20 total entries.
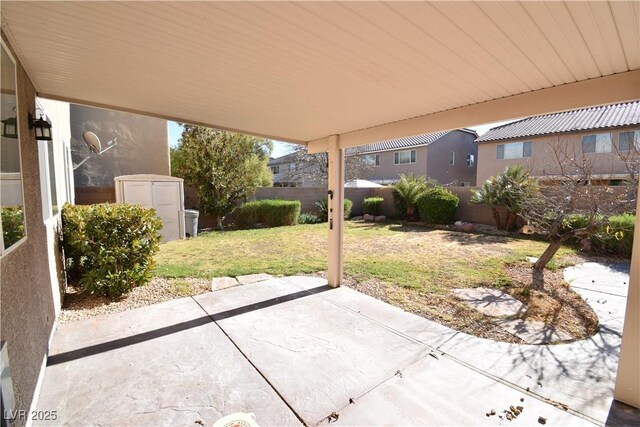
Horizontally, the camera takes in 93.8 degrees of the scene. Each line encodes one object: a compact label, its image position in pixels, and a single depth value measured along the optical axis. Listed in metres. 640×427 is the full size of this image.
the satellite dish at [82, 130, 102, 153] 6.88
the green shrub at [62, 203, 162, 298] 4.16
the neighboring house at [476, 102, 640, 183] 12.14
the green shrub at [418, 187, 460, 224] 12.29
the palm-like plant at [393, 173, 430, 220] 13.20
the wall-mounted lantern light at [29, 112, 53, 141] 2.77
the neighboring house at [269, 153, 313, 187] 23.97
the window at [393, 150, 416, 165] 20.37
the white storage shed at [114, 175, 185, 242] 8.16
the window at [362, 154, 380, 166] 22.53
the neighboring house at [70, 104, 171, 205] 8.74
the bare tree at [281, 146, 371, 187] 20.77
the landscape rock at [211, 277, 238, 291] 4.99
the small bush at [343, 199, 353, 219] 13.77
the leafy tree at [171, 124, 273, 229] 11.09
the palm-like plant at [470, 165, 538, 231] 9.92
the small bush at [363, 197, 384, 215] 14.98
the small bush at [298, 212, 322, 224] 13.13
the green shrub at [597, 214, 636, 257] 7.00
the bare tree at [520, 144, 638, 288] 5.07
